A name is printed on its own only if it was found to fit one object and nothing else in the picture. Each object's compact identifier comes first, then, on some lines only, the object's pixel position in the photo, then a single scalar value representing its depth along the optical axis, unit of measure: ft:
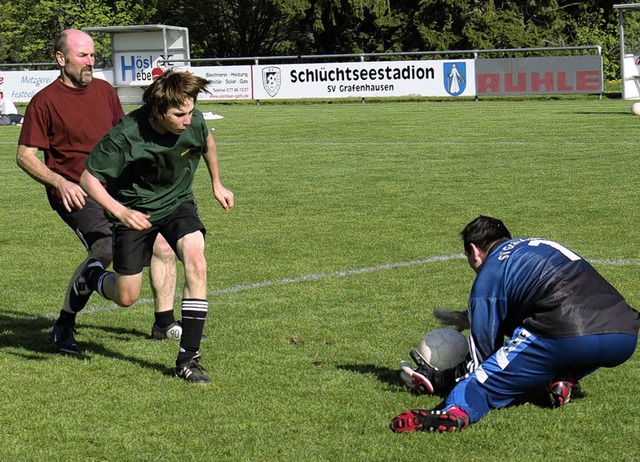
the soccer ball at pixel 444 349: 29.59
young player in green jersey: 29.83
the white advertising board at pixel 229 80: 190.92
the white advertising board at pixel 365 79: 175.76
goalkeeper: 26.92
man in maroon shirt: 35.90
